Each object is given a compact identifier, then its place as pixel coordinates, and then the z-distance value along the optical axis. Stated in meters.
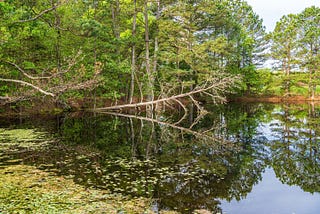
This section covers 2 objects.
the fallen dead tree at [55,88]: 13.15
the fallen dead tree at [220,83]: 17.91
